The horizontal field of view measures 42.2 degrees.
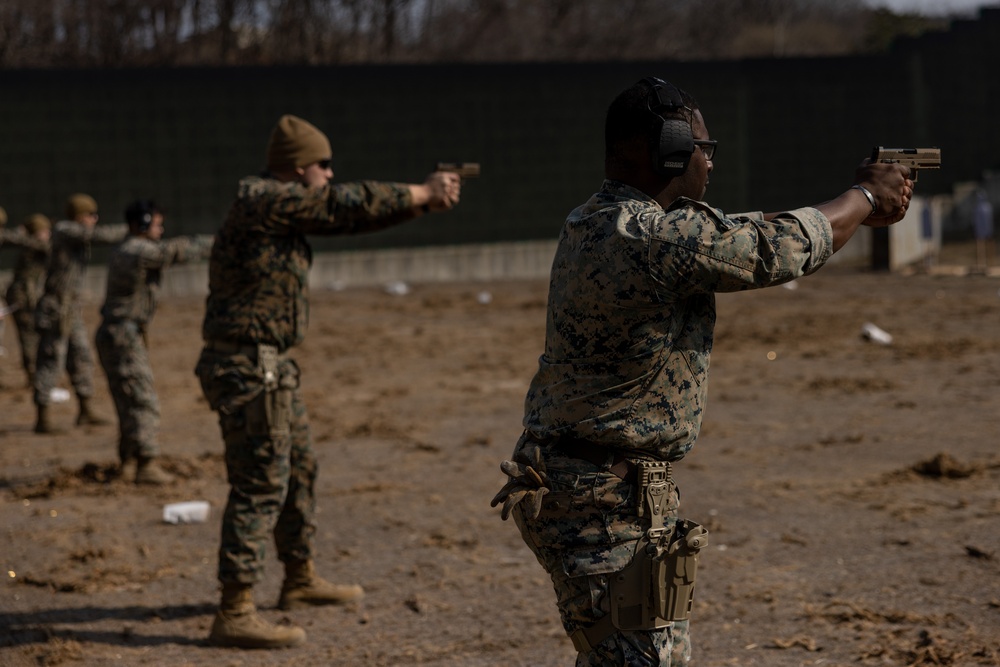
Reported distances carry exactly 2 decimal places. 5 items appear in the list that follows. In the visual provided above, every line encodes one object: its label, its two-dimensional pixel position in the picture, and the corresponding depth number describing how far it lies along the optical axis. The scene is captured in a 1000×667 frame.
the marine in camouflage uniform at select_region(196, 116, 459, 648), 5.45
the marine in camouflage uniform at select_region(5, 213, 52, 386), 12.18
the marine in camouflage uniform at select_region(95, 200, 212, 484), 8.70
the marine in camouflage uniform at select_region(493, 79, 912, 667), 3.27
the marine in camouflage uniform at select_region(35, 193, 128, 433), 10.73
